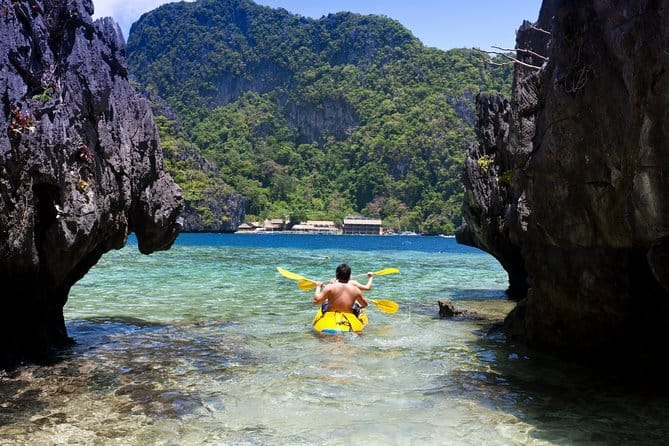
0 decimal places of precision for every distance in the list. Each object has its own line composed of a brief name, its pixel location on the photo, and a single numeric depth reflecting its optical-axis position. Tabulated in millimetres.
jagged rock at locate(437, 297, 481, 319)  13188
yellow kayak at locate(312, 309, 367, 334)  10578
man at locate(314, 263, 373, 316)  10812
